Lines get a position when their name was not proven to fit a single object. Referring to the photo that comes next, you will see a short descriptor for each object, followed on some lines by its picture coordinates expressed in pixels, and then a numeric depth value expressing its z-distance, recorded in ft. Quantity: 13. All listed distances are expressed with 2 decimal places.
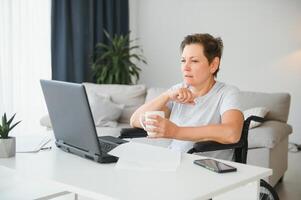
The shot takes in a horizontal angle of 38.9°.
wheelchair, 6.29
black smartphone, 4.86
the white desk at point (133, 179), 4.14
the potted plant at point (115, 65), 17.04
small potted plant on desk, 5.45
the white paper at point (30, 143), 5.88
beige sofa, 10.45
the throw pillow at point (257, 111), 11.31
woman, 6.59
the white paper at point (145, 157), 4.96
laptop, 5.06
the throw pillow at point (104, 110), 13.32
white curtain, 14.57
